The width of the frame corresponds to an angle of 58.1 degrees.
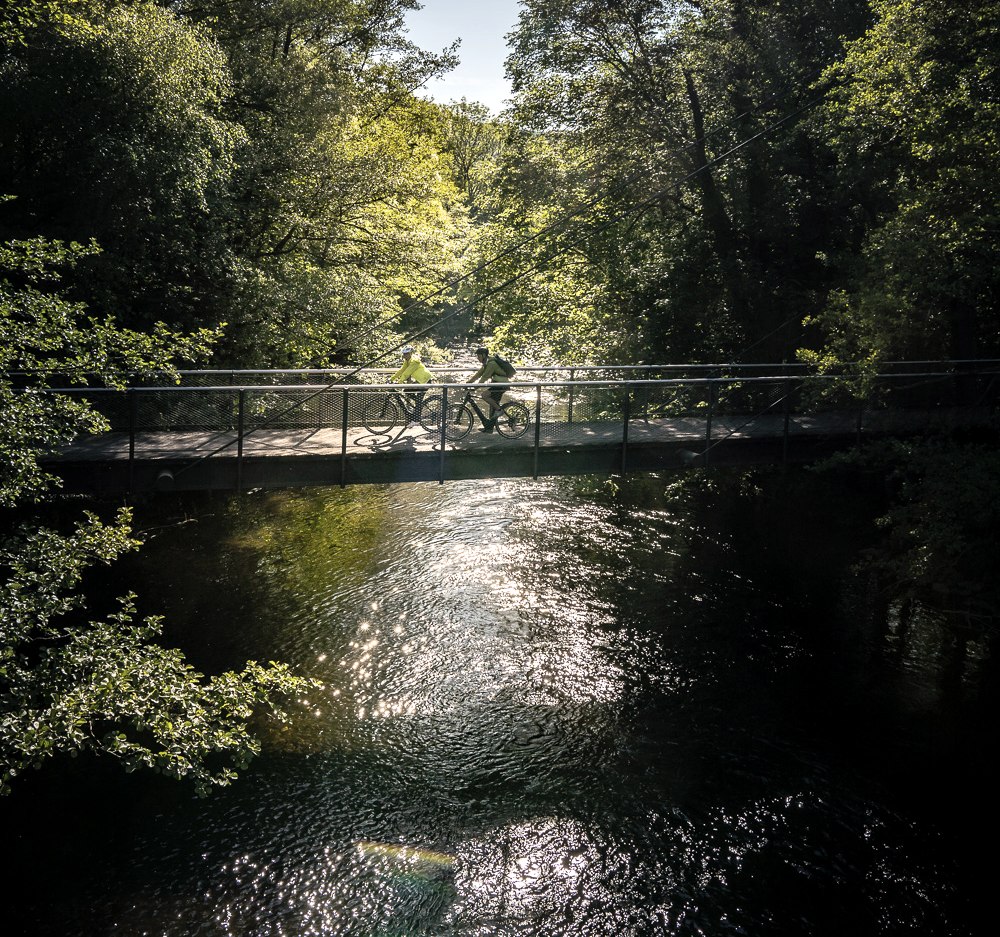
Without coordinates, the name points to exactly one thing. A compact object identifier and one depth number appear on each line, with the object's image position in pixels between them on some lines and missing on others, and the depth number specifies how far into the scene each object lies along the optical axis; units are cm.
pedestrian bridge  1153
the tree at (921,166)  1382
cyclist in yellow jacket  1455
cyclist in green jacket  1362
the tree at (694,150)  2008
